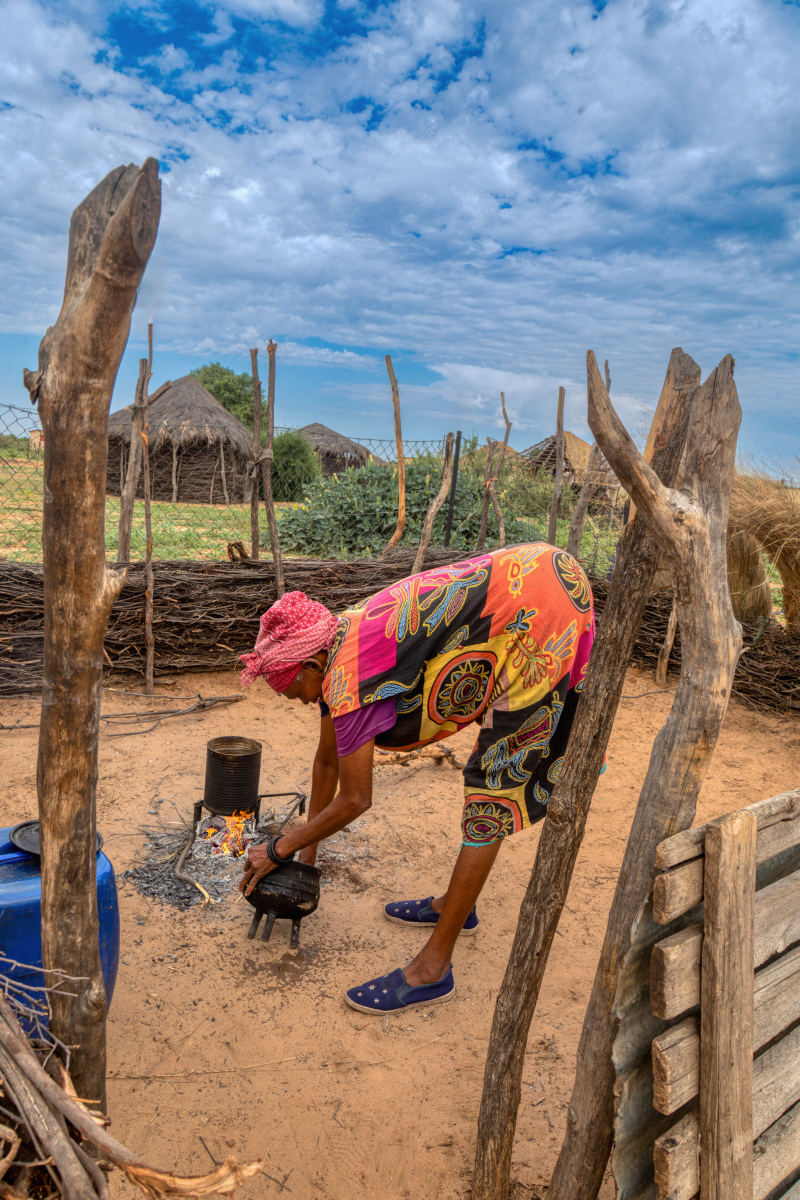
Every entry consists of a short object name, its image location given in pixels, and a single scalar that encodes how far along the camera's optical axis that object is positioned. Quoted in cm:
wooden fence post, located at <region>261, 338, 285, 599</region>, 494
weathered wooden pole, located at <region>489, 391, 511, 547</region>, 700
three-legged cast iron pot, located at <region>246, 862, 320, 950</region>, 258
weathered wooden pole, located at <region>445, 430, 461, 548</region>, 784
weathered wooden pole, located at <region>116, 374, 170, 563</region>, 482
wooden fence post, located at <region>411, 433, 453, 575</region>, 583
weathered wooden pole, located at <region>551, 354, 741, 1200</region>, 144
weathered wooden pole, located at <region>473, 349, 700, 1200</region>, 163
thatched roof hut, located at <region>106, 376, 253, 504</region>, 1695
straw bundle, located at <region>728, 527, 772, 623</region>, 591
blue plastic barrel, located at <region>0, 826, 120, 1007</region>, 180
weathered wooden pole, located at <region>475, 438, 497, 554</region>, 703
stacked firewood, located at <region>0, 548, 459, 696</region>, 488
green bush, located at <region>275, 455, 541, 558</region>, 1072
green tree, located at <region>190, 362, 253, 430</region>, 2480
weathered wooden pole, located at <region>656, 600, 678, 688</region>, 598
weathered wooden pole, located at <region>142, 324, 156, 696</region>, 480
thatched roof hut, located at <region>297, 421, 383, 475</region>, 2194
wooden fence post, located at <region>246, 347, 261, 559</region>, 514
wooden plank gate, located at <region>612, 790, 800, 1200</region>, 136
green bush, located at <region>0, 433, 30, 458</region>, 626
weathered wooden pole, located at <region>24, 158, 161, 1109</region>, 120
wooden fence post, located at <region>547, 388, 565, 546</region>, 650
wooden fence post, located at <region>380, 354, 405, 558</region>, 611
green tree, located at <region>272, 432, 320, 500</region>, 1842
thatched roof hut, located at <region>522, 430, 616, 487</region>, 1675
